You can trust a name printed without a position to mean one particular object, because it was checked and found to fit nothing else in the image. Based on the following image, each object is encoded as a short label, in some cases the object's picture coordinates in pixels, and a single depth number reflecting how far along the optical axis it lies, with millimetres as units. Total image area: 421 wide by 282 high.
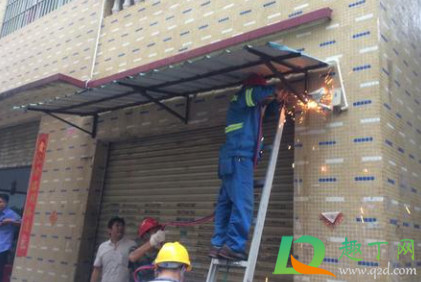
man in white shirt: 5031
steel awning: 4066
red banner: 7375
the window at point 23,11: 9484
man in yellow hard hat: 2802
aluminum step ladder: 3621
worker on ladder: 3814
